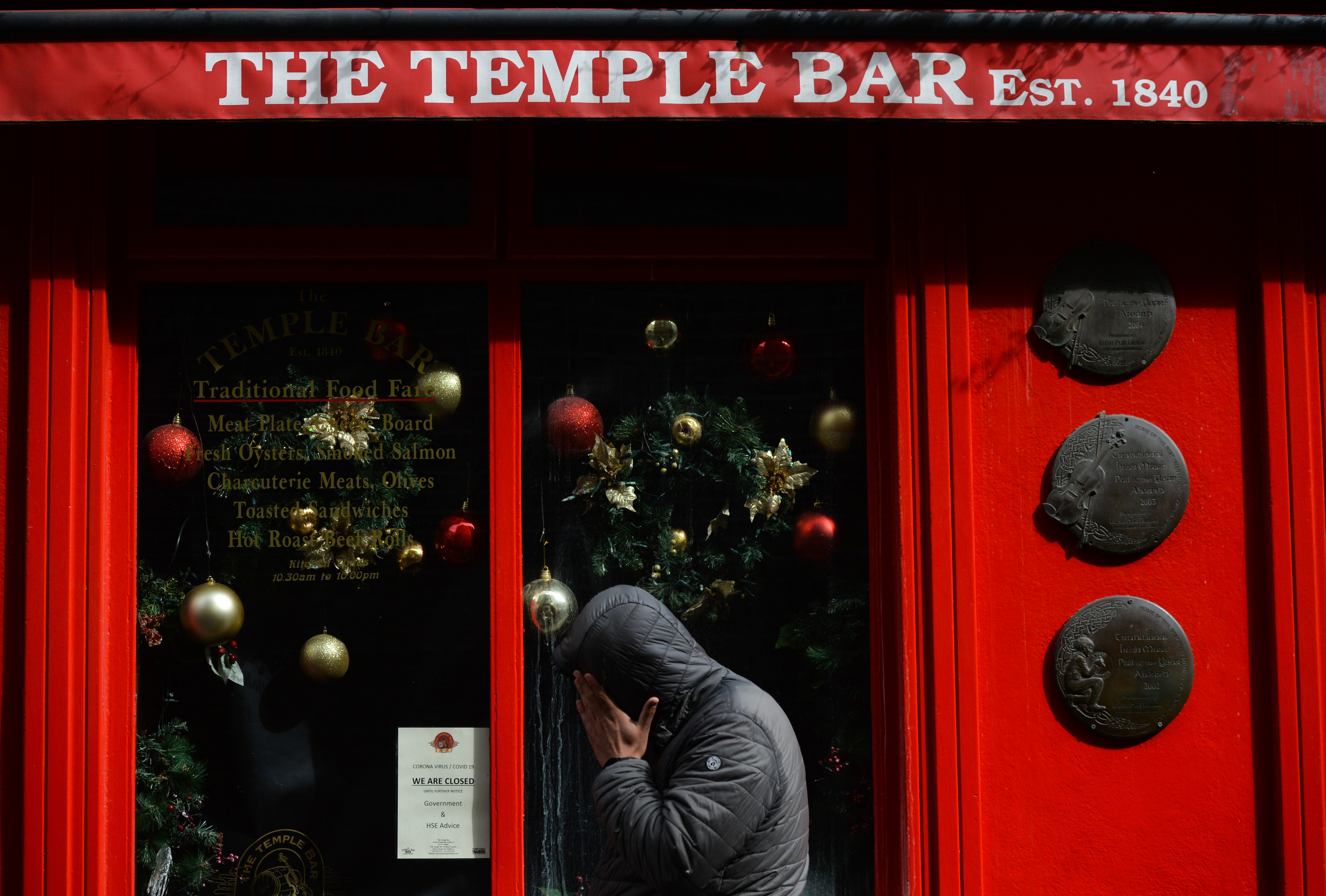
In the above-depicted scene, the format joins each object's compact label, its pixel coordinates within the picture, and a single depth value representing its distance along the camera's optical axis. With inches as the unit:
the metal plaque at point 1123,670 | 144.7
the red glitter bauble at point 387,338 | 155.3
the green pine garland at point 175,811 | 146.3
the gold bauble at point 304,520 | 152.3
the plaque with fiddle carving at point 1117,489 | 146.5
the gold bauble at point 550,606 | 150.3
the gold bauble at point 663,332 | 155.6
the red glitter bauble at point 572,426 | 153.2
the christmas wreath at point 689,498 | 153.3
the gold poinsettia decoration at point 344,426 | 153.6
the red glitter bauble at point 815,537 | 153.1
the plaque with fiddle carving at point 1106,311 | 148.8
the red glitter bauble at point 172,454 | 149.9
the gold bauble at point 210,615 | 148.0
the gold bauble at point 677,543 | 153.4
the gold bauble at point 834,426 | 154.4
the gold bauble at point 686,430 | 154.2
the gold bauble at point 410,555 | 152.1
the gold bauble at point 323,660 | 148.4
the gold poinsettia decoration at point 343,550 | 152.6
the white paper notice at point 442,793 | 148.3
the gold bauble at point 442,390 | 153.5
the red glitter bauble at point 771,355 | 155.7
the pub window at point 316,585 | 148.2
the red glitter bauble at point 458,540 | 150.7
